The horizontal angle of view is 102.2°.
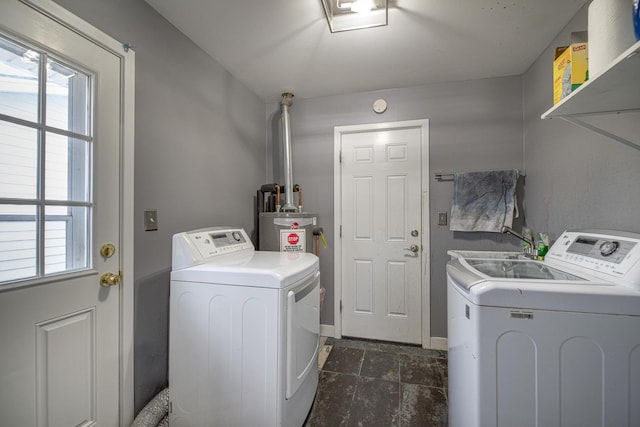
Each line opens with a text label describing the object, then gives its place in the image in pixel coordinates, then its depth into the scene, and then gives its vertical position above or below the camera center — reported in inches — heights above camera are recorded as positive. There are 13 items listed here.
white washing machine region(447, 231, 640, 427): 34.7 -18.8
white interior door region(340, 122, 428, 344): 94.8 -7.5
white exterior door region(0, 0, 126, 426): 37.6 -1.4
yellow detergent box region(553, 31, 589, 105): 39.1 +23.2
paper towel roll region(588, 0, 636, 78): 30.3 +22.4
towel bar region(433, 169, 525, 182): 90.9 +13.4
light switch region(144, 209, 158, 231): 57.2 -1.0
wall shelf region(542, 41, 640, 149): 29.2 +17.1
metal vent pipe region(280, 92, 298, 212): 93.1 +24.4
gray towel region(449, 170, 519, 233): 82.4 +4.4
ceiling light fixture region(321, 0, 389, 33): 57.1 +46.5
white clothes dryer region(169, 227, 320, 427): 46.9 -24.1
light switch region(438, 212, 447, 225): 91.5 -1.5
